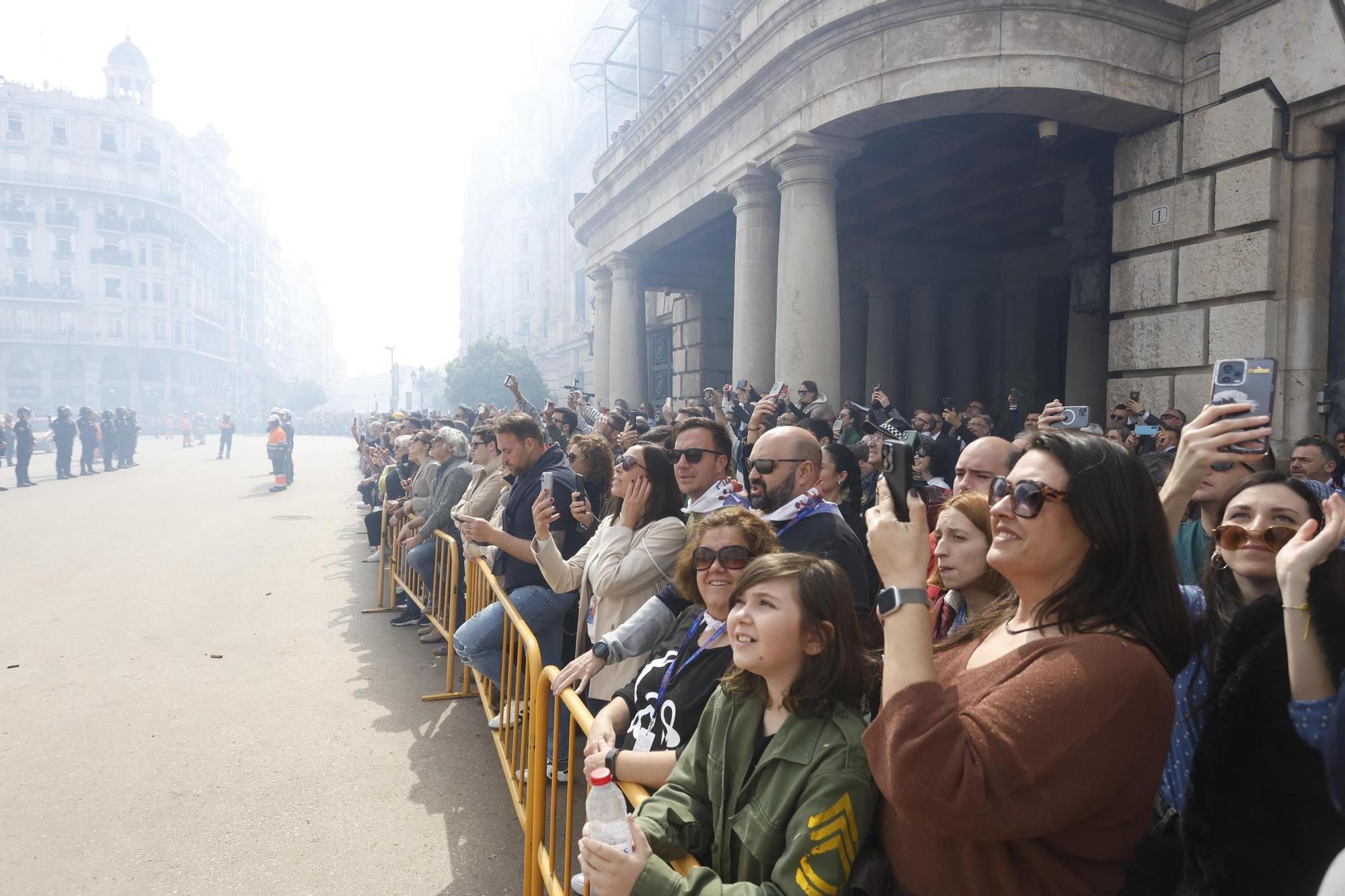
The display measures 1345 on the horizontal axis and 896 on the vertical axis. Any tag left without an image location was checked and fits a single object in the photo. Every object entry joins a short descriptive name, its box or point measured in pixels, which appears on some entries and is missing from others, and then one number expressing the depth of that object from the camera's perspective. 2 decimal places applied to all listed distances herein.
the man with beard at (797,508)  3.47
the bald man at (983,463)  3.79
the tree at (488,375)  49.16
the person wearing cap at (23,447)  23.42
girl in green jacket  2.01
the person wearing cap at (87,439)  28.39
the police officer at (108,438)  30.58
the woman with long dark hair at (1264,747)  1.81
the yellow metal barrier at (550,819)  3.13
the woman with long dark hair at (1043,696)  1.63
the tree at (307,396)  111.19
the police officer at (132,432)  32.53
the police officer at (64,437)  25.97
